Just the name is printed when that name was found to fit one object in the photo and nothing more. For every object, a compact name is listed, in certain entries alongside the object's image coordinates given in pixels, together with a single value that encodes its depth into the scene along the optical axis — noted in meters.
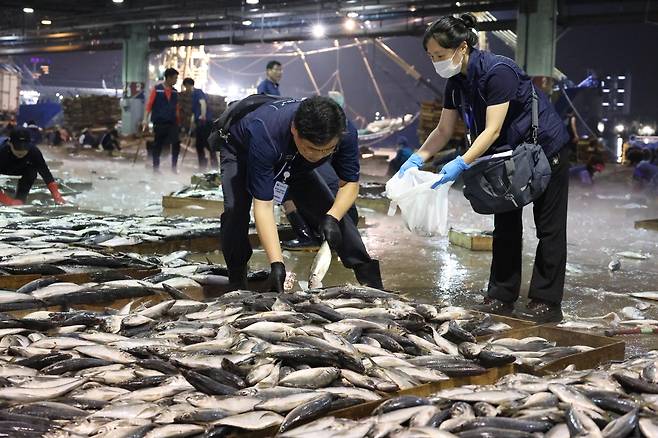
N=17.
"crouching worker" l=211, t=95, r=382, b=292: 4.26
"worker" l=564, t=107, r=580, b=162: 18.55
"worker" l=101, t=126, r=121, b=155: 26.52
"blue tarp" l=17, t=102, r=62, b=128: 35.50
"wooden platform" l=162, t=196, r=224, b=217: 11.17
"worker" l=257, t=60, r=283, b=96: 11.23
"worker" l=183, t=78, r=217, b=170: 16.84
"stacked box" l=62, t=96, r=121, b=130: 30.30
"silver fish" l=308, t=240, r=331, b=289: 5.02
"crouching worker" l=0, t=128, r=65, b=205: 9.98
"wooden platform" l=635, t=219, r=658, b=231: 10.62
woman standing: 4.87
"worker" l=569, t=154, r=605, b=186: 17.75
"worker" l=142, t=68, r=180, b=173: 15.29
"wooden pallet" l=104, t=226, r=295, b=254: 7.24
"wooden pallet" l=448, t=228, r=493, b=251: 8.52
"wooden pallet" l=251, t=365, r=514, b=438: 2.73
